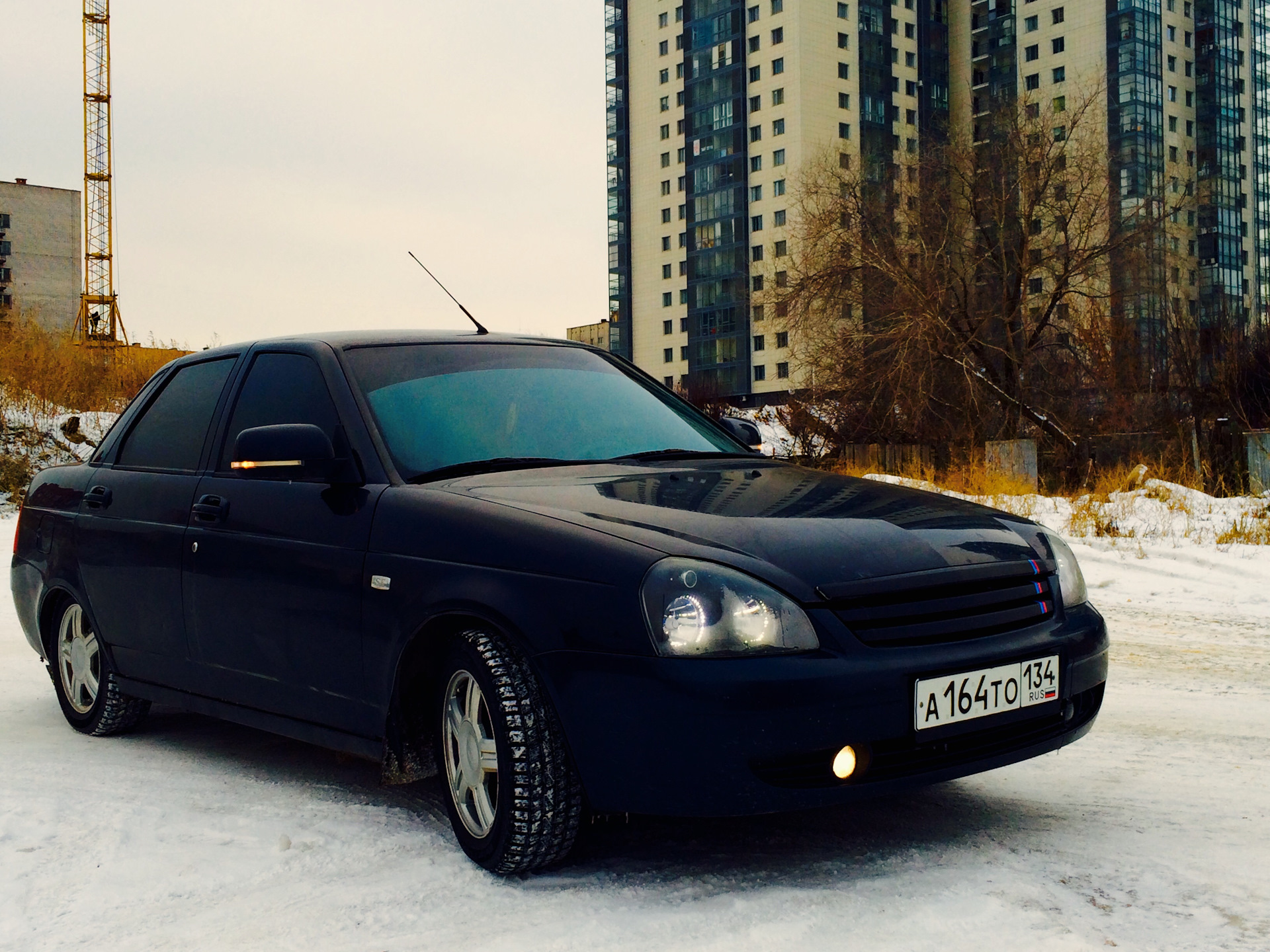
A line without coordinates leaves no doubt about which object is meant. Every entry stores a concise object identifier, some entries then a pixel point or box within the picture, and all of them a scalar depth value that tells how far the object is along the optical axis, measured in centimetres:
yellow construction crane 8306
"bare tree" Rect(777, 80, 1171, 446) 2255
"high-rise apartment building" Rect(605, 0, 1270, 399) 8406
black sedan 311
